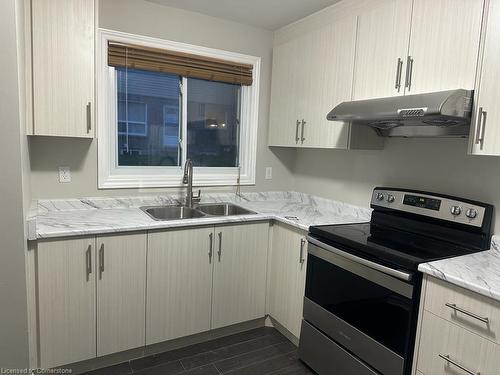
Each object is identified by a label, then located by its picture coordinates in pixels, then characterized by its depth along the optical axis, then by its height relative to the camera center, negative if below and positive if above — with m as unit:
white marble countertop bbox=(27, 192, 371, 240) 1.99 -0.46
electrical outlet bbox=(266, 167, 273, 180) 3.23 -0.20
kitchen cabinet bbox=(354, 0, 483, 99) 1.64 +0.60
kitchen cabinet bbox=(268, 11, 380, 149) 2.31 +0.51
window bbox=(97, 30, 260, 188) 2.54 +0.23
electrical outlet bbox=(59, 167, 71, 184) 2.38 -0.22
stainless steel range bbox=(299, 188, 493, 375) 1.63 -0.61
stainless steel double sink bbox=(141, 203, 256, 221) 2.64 -0.49
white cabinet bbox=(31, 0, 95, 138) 1.96 +0.44
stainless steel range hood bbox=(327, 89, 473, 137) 1.59 +0.22
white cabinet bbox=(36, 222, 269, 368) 1.95 -0.89
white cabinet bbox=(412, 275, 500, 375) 1.33 -0.70
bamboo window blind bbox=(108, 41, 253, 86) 2.51 +0.65
